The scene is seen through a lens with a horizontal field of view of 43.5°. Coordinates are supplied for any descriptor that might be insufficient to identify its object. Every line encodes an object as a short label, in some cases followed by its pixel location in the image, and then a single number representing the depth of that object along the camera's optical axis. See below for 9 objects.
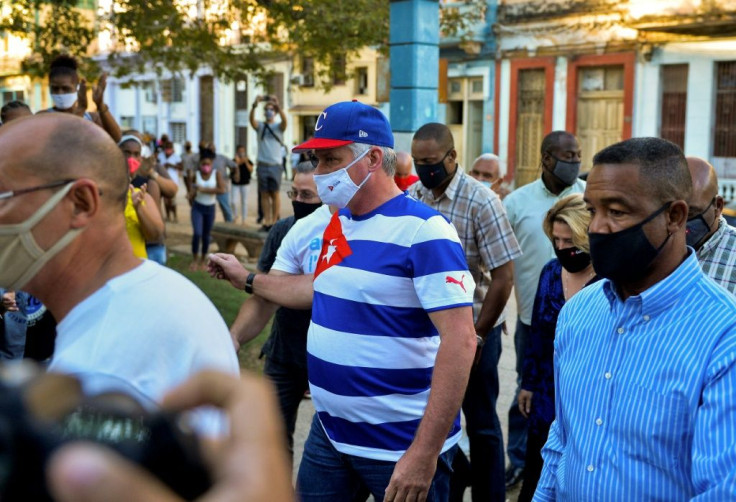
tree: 12.88
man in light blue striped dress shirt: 2.21
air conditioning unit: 34.27
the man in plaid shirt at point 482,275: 4.94
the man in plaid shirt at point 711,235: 3.63
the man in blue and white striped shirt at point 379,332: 3.21
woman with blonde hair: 4.24
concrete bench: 13.08
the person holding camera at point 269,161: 15.95
